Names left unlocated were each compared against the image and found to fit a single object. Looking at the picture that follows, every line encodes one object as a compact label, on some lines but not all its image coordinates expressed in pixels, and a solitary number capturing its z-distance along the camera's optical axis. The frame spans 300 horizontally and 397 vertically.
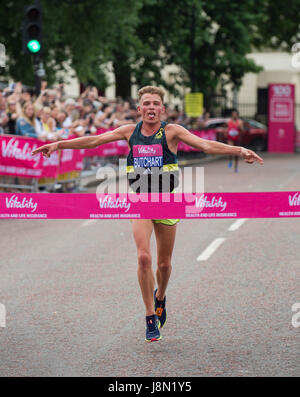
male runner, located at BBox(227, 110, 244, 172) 28.30
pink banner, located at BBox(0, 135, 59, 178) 15.91
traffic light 18.27
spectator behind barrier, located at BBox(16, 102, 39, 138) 17.12
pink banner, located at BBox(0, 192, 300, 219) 6.51
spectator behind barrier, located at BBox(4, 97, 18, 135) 17.48
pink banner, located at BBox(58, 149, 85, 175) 17.69
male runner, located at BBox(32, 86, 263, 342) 6.58
